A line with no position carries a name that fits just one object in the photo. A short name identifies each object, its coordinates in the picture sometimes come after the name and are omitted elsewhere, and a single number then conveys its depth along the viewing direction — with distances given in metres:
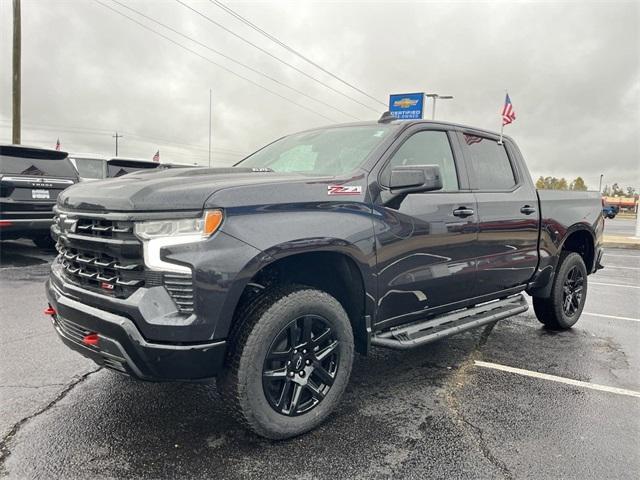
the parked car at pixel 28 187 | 7.37
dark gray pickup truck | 2.34
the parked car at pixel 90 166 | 12.20
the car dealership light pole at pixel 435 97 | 27.09
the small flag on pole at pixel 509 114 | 11.88
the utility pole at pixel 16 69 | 14.57
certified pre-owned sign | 27.33
